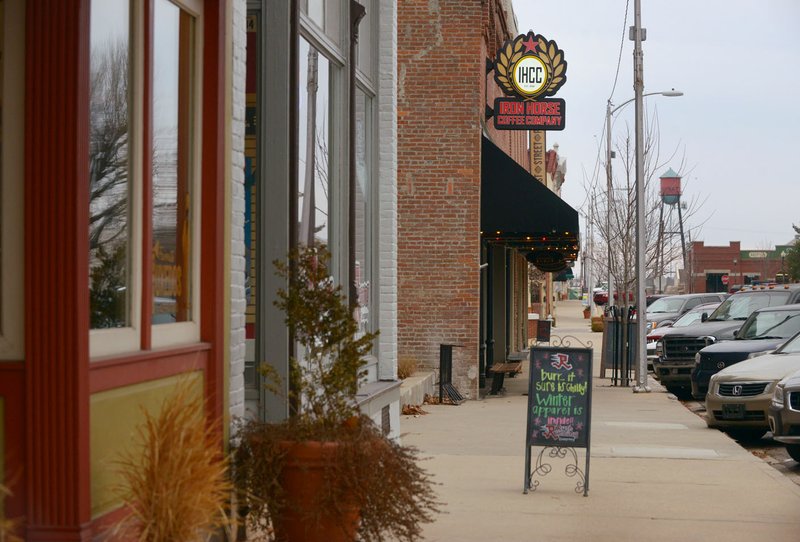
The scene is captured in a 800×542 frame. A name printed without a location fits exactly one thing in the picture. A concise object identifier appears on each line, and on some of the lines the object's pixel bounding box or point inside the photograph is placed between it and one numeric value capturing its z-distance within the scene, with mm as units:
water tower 61916
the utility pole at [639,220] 22297
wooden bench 21453
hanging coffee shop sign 21031
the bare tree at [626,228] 34594
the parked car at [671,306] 33953
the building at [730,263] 99000
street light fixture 31953
